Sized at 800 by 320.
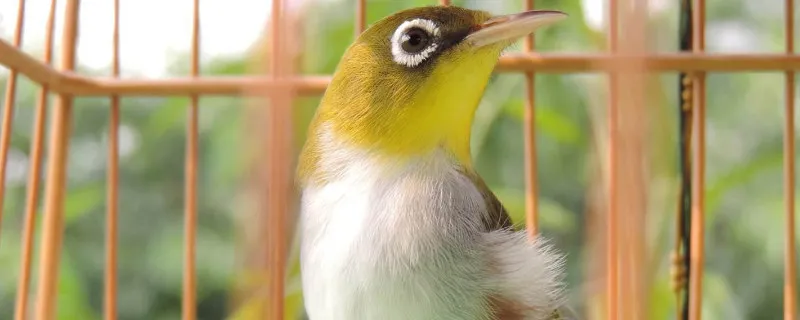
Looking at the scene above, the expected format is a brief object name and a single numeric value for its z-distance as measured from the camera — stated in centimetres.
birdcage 65
